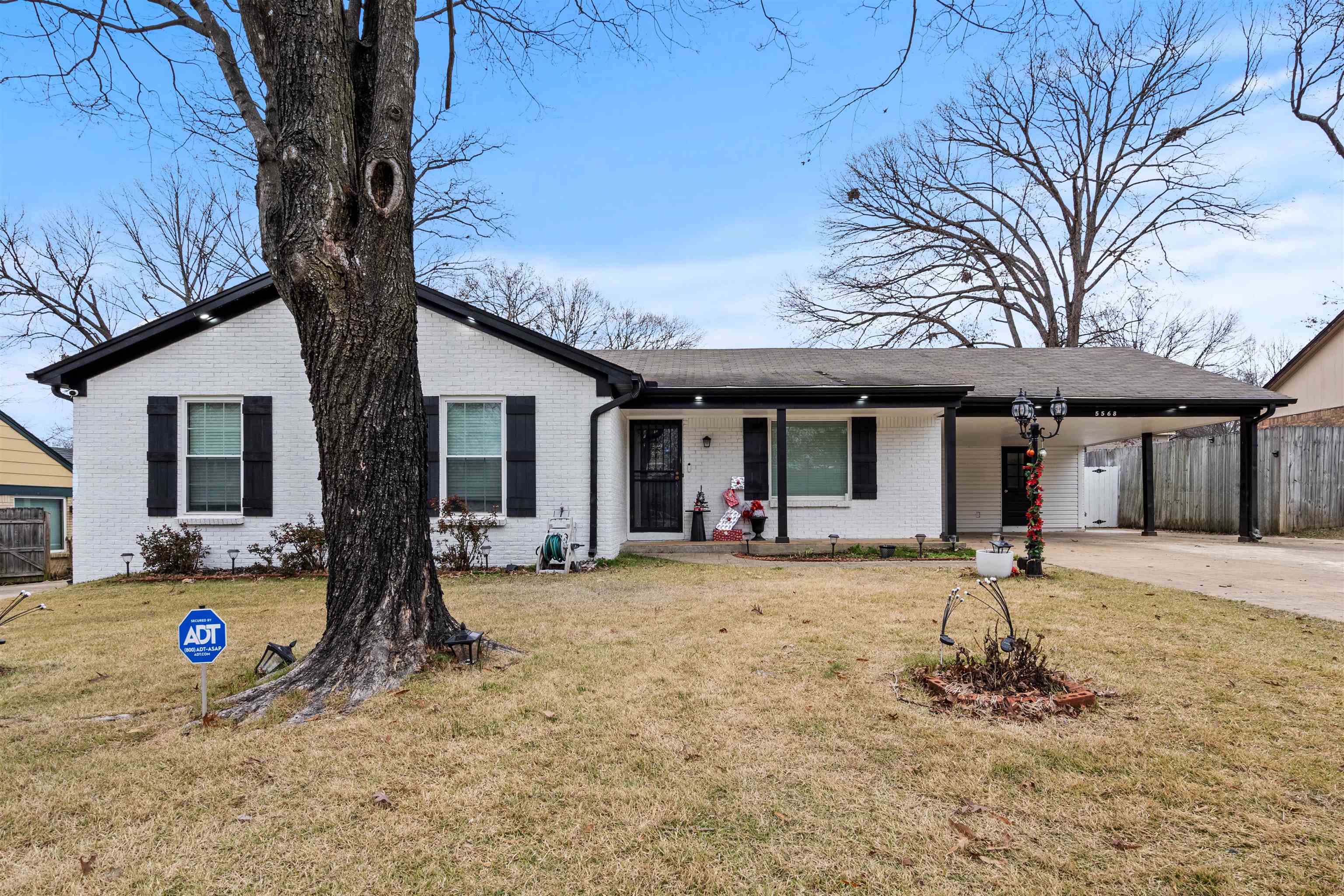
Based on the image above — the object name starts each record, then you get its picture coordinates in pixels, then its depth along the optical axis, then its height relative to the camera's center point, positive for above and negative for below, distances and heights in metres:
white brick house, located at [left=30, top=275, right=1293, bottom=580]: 9.47 +0.71
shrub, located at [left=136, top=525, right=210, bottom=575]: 9.20 -1.17
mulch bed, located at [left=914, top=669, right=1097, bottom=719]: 3.57 -1.24
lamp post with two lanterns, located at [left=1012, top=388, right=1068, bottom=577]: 8.45 -0.08
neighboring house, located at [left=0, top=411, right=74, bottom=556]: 14.76 -0.32
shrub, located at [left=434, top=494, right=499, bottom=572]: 9.28 -0.97
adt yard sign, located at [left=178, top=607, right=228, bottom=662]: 3.58 -0.90
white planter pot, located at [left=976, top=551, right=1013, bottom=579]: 8.34 -1.22
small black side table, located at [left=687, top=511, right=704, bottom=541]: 11.96 -1.09
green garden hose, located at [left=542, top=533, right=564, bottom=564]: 9.24 -1.16
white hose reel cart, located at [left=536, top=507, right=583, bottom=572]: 9.21 -1.20
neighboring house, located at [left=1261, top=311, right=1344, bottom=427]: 17.03 +2.12
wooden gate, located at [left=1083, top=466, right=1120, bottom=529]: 17.69 -0.90
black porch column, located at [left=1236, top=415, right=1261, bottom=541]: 12.16 -0.32
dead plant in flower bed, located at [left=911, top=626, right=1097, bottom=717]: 3.62 -1.22
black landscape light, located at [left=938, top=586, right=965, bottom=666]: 3.86 -0.86
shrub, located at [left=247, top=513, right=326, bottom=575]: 9.24 -1.15
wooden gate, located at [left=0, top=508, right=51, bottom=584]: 12.71 -1.52
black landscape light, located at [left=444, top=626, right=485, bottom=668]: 4.49 -1.15
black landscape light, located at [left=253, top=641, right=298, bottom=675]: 4.45 -1.27
